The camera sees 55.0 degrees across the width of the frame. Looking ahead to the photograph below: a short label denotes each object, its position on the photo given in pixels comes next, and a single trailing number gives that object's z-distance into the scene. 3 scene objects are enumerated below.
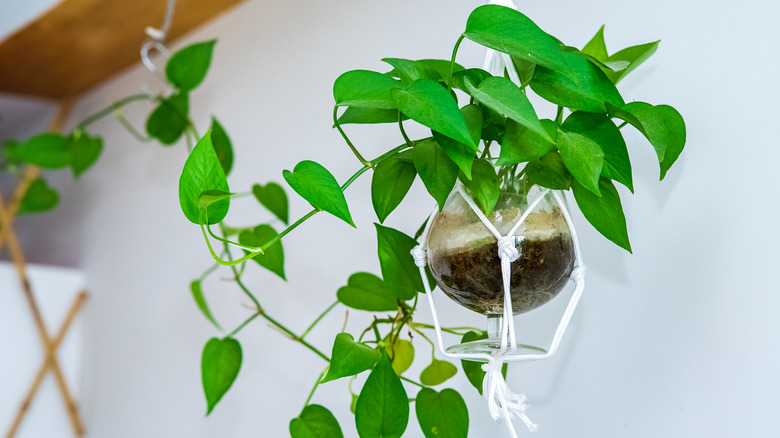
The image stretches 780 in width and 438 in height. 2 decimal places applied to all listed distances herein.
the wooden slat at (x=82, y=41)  1.41
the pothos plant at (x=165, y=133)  1.14
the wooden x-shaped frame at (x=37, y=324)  1.57
